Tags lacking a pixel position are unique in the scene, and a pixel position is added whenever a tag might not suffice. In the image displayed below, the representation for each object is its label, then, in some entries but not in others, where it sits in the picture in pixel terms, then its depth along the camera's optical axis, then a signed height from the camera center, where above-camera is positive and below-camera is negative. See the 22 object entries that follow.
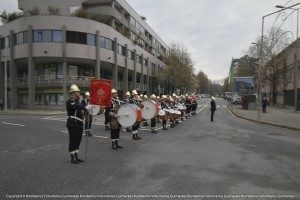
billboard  41.91 +1.53
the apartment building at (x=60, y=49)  34.75 +6.01
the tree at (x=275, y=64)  41.06 +4.83
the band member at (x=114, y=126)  8.95 -1.10
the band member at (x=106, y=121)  13.27 -1.48
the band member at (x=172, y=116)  15.63 -1.30
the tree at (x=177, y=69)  58.06 +5.36
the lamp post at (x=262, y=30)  22.33 +5.61
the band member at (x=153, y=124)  12.88 -1.48
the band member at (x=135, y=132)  11.11 -1.60
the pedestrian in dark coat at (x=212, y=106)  20.26 -0.97
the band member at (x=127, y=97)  11.36 -0.17
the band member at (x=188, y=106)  22.77 -1.05
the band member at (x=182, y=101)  19.89 -0.57
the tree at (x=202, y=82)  148.25 +6.40
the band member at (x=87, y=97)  13.57 -0.23
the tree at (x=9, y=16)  39.50 +11.31
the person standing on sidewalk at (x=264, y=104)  28.81 -1.07
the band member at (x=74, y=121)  7.01 -0.74
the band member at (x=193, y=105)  25.94 -1.18
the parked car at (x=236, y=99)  49.92 -1.06
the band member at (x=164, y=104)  14.45 -0.59
